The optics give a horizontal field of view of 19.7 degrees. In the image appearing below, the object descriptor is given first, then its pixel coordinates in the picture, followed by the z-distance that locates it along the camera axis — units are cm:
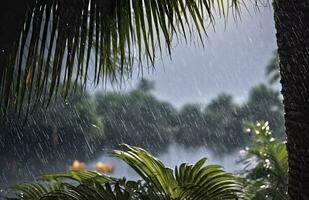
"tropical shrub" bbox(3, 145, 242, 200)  400
